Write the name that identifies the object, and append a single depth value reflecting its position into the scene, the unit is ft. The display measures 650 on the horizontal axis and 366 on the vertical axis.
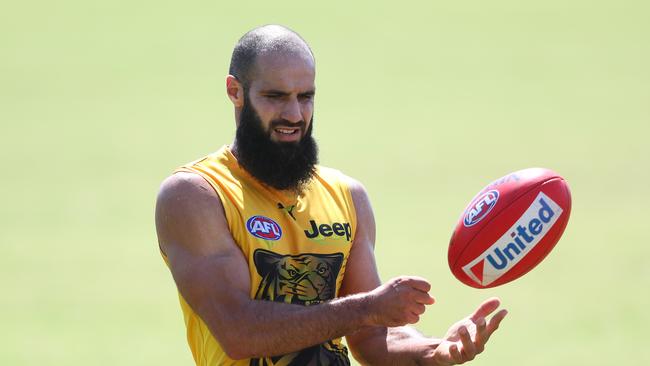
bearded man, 35.88
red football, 39.96
